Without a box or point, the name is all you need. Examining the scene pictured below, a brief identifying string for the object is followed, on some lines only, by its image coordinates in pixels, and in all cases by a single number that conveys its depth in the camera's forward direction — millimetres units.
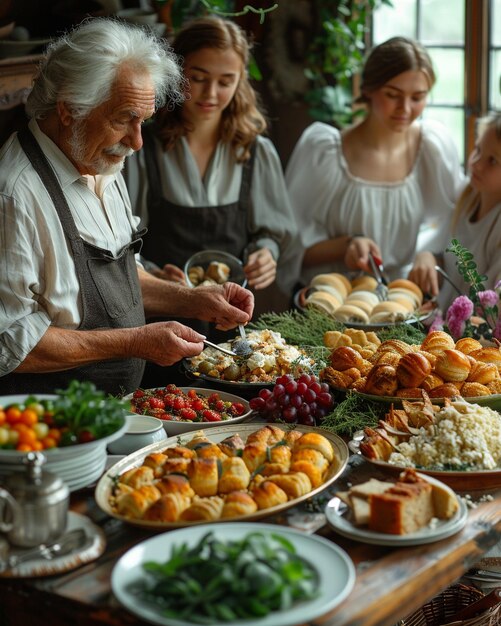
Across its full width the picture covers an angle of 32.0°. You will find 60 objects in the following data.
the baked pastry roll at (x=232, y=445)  2043
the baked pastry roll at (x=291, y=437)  2122
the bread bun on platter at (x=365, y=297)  3492
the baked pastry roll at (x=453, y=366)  2365
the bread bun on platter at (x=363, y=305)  3399
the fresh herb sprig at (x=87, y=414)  1782
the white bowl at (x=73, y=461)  1696
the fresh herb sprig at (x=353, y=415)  2305
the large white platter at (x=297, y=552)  1421
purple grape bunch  2326
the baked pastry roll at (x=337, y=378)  2475
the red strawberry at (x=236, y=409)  2428
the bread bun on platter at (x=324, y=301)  3393
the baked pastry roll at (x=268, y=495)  1804
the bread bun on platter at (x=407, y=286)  3656
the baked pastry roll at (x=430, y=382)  2363
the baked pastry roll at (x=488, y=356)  2496
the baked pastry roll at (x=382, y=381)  2359
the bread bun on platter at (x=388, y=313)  3264
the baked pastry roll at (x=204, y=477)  1856
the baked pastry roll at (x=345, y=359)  2529
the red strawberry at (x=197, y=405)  2412
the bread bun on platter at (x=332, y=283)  3680
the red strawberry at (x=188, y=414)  2357
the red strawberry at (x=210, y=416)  2361
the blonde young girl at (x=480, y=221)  3746
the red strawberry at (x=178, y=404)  2400
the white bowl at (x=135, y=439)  2148
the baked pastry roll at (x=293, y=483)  1850
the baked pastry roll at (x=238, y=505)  1763
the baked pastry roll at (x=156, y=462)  1938
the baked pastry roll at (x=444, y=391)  2324
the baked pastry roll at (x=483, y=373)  2391
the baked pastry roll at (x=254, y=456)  1983
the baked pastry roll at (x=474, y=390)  2344
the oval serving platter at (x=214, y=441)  1752
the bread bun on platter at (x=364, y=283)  3736
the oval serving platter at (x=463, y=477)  1979
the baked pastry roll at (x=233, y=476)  1871
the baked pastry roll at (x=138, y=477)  1885
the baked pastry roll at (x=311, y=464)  1929
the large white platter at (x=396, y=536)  1708
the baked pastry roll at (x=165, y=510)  1742
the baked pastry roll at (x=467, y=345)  2555
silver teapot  1568
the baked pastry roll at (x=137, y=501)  1766
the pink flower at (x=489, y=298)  2924
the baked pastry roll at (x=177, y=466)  1912
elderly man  2387
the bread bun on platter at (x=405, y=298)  3466
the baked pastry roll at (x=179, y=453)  1998
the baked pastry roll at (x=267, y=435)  2111
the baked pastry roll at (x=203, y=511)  1750
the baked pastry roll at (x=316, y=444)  2043
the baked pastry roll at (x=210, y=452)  1990
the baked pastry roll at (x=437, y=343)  2471
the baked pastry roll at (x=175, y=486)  1816
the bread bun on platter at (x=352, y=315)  3303
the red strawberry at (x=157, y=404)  2393
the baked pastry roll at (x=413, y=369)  2338
